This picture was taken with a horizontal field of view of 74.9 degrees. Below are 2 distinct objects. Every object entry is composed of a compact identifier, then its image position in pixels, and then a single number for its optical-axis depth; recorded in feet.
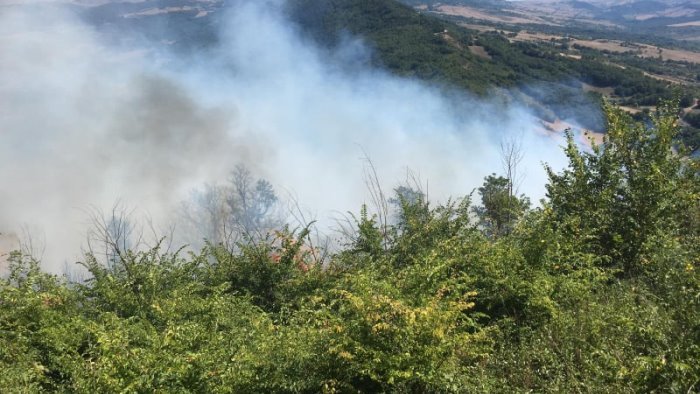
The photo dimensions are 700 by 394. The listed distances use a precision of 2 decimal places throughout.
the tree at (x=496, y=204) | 40.73
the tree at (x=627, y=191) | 26.61
